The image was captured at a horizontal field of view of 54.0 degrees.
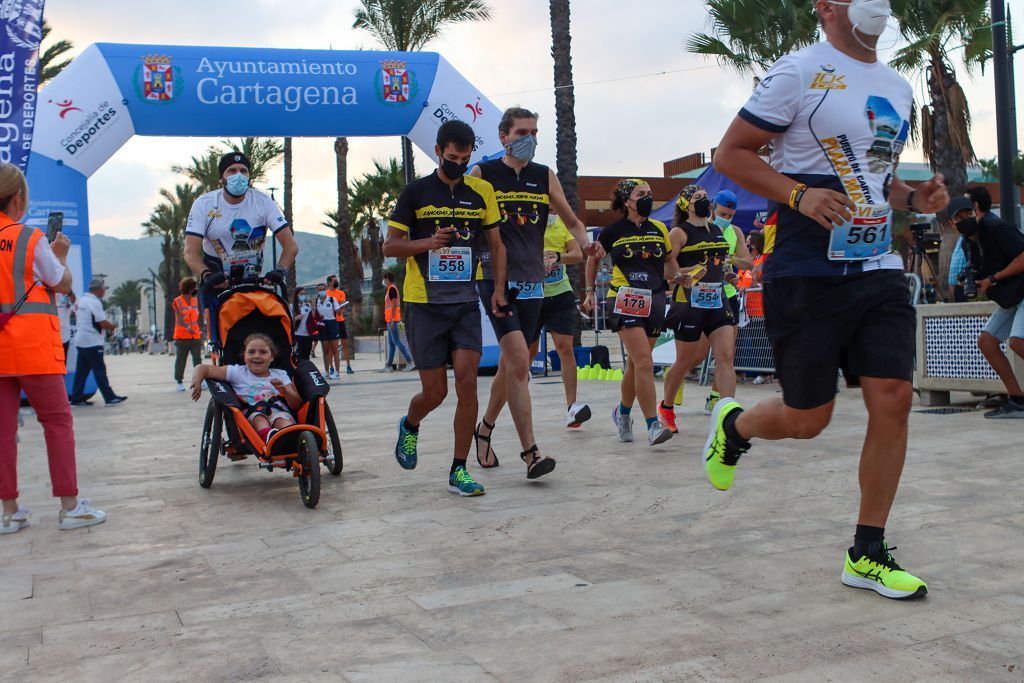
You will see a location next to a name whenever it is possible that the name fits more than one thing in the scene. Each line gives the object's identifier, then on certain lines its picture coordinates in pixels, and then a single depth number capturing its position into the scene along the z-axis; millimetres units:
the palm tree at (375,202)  41781
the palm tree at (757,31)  22297
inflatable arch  13969
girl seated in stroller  6020
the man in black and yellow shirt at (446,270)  5574
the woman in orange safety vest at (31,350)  4926
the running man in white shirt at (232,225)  6746
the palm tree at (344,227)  34562
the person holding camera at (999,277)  7926
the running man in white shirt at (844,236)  3445
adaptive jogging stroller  5477
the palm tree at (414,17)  28000
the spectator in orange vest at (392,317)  19328
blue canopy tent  16875
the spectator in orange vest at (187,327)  16156
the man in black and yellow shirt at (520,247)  5902
